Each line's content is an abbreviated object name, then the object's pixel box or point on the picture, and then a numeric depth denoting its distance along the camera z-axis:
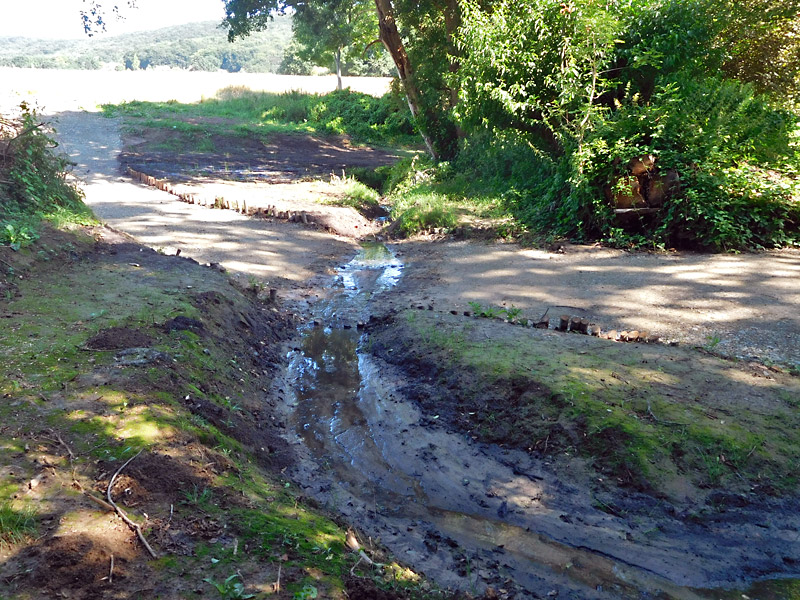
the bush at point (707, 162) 9.39
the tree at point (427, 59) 15.97
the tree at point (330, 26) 22.98
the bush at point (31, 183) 7.76
